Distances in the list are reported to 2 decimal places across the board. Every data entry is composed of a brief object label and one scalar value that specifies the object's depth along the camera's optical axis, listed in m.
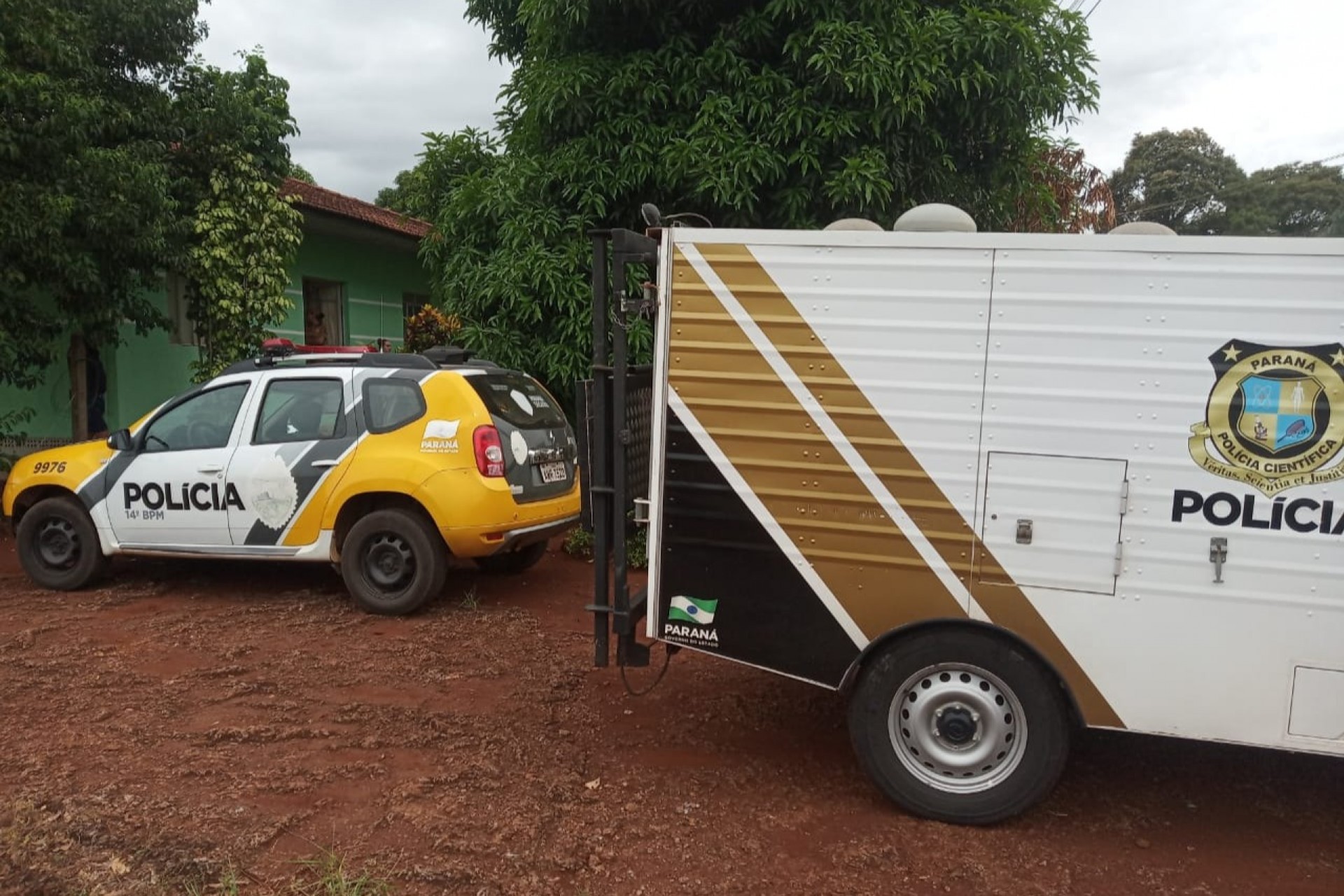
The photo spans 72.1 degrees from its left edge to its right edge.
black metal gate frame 3.93
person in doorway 15.05
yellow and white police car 6.24
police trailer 3.27
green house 12.05
